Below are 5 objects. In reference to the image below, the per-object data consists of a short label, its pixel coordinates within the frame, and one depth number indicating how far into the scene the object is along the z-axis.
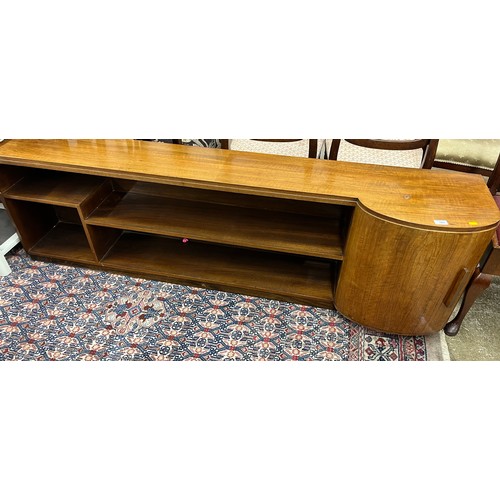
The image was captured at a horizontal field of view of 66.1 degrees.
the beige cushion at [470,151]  1.70
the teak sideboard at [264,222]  1.12
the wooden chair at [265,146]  1.72
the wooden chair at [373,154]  1.50
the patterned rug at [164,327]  1.33
